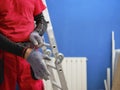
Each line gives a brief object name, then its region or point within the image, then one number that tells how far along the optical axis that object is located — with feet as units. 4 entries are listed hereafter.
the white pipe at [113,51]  8.46
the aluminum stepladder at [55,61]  5.12
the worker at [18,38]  4.50
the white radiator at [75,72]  8.41
